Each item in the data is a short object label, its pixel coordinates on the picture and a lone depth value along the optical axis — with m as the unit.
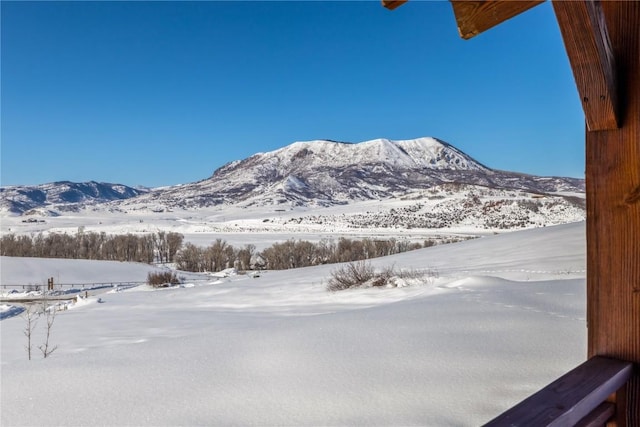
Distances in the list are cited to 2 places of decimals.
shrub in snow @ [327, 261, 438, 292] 9.43
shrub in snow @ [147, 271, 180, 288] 28.67
